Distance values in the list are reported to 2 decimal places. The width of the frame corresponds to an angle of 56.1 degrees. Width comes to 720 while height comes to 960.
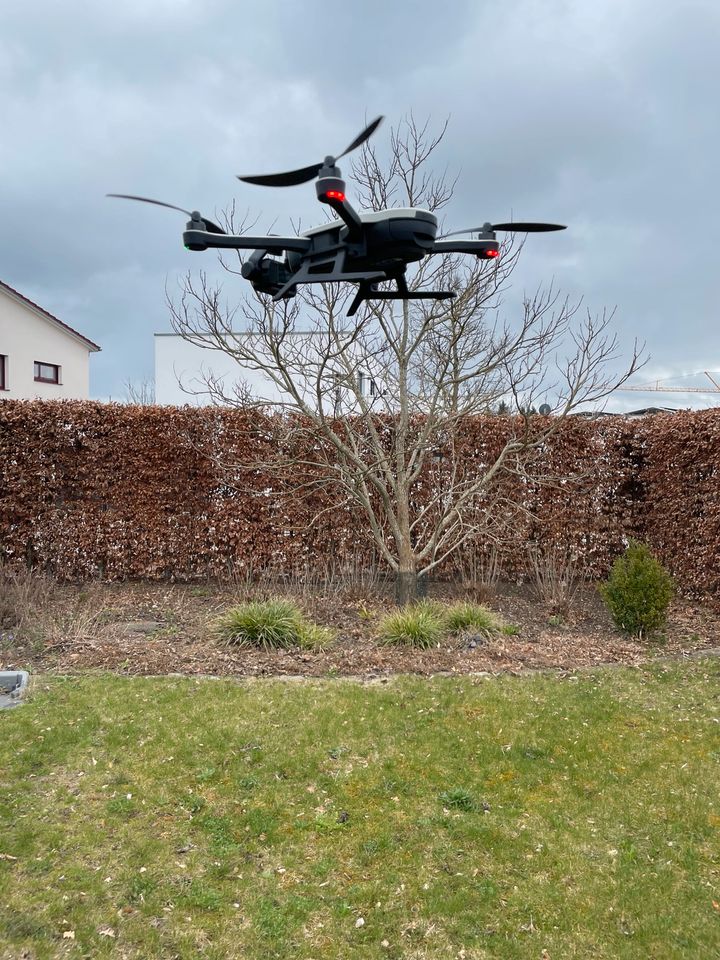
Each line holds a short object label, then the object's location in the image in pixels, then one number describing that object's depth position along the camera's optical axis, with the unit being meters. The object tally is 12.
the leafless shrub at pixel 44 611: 5.94
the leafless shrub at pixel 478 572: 7.62
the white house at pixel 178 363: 19.50
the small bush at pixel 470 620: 6.22
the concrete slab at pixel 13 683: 4.68
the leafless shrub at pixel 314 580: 7.52
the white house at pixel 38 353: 21.22
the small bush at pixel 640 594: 6.34
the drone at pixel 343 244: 1.52
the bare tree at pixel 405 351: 6.68
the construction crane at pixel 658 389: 37.41
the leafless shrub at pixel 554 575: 7.32
